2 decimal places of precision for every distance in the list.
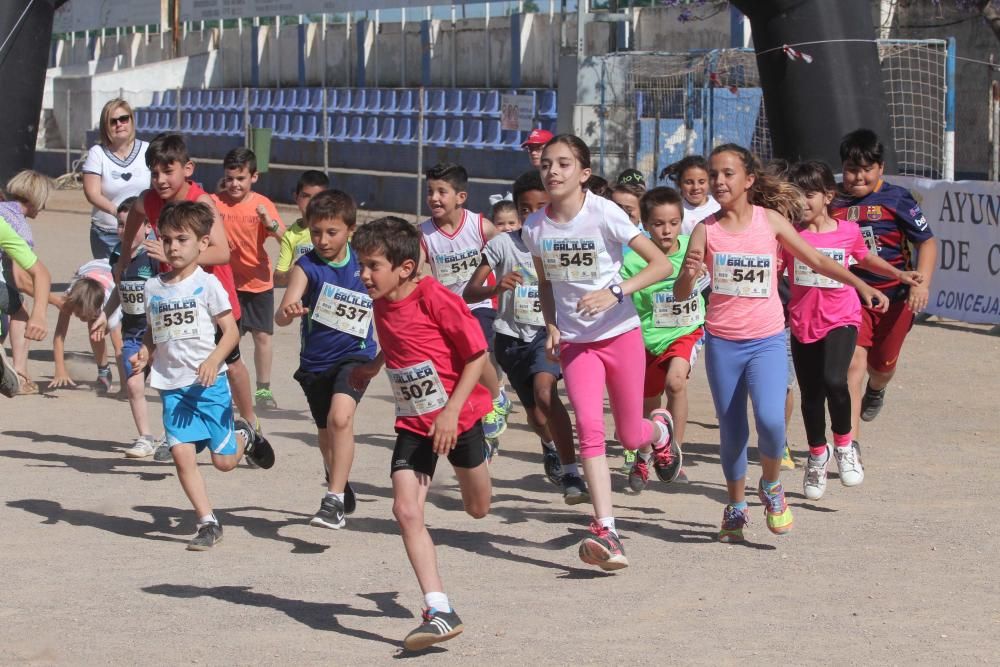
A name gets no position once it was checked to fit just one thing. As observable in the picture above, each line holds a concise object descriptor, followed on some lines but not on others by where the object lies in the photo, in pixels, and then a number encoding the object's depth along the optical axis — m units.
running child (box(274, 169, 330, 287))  19.70
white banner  26.98
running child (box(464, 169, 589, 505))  14.84
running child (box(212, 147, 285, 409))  19.08
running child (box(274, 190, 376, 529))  13.57
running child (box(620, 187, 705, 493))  15.77
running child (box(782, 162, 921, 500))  14.68
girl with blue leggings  12.92
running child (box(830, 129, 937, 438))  15.84
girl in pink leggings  12.35
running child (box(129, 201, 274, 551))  13.45
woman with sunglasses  21.05
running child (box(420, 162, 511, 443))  16.02
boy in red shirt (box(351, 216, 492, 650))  10.87
